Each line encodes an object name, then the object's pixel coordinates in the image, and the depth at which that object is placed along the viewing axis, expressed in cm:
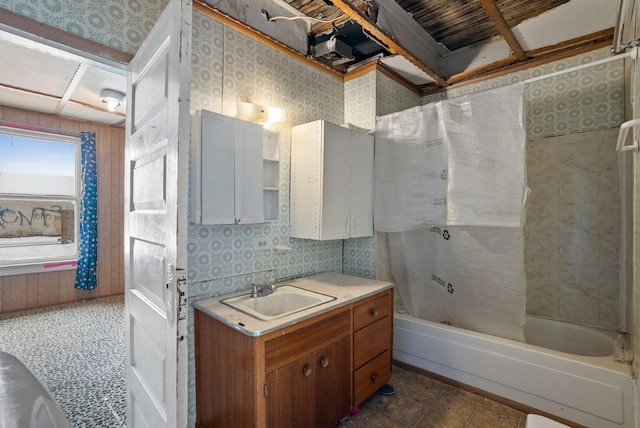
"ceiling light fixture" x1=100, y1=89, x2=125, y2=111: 295
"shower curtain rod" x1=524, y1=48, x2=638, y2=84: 127
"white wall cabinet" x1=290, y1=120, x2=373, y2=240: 200
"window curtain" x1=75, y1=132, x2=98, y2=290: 387
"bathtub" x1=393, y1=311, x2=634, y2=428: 154
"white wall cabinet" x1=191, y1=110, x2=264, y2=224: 157
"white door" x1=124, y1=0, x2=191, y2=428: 96
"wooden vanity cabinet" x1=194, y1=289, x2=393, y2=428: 128
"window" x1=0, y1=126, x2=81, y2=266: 351
